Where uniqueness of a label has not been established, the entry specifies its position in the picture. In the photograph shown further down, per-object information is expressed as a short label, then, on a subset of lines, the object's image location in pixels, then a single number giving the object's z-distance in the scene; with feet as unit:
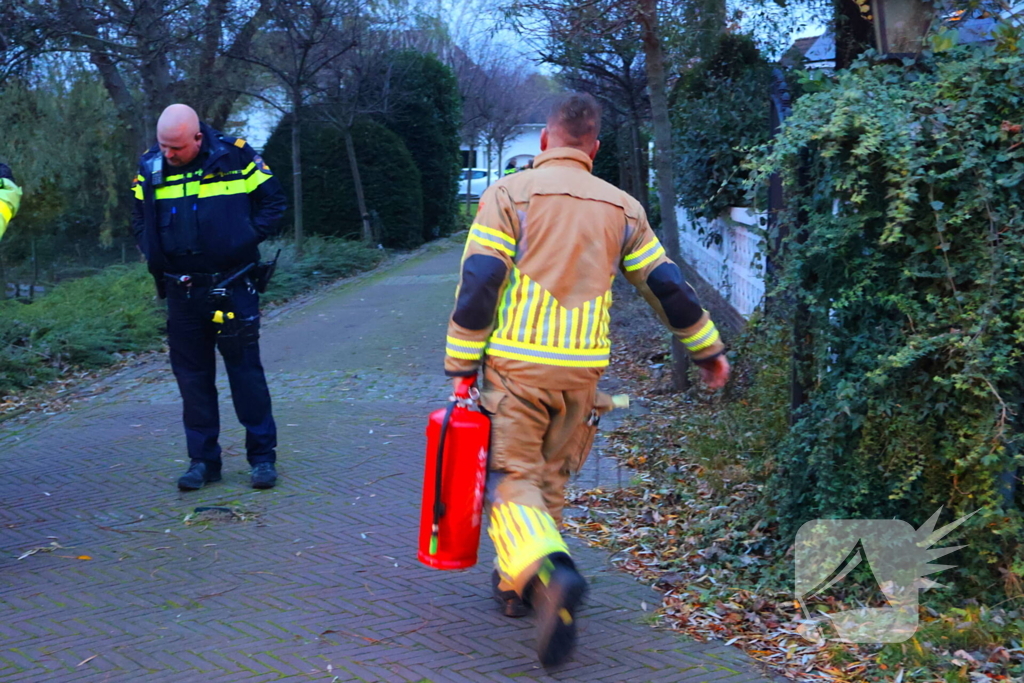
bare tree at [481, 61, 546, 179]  92.43
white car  120.77
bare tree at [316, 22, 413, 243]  54.65
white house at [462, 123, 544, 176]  108.33
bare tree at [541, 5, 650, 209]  23.76
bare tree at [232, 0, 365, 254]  42.98
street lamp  13.79
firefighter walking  10.59
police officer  16.08
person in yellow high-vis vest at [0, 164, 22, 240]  13.76
